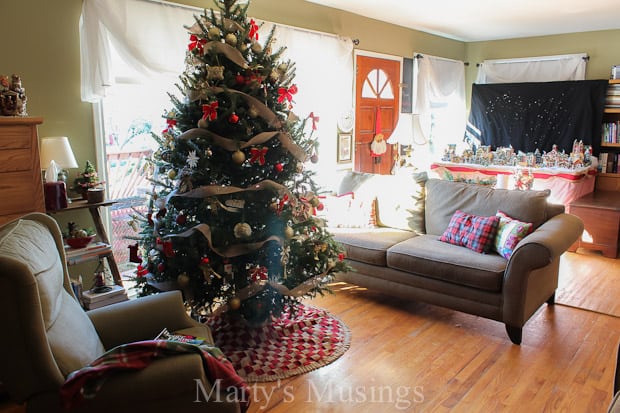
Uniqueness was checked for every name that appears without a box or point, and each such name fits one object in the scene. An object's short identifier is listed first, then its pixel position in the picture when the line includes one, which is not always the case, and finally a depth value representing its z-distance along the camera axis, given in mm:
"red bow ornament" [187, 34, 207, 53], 2566
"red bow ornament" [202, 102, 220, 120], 2457
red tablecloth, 5270
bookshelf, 5914
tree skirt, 2682
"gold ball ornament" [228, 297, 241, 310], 2668
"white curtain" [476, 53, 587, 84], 6438
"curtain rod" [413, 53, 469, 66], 6145
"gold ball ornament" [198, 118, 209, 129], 2510
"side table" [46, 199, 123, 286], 2961
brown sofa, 2896
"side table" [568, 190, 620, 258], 4742
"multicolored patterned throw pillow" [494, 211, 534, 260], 3102
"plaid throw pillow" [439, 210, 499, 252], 3254
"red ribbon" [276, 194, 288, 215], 2666
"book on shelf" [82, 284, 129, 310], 2914
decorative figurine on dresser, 2531
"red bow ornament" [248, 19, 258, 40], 2666
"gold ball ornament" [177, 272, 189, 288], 2587
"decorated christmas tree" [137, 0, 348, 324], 2547
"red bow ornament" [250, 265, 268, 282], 2654
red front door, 5414
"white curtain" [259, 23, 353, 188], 4426
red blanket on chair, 1507
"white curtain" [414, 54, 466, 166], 6258
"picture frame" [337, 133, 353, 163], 5182
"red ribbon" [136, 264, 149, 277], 2707
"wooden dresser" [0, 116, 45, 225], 2461
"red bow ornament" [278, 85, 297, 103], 2703
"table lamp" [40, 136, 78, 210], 2784
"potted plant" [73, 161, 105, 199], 3105
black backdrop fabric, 6098
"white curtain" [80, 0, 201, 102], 3068
